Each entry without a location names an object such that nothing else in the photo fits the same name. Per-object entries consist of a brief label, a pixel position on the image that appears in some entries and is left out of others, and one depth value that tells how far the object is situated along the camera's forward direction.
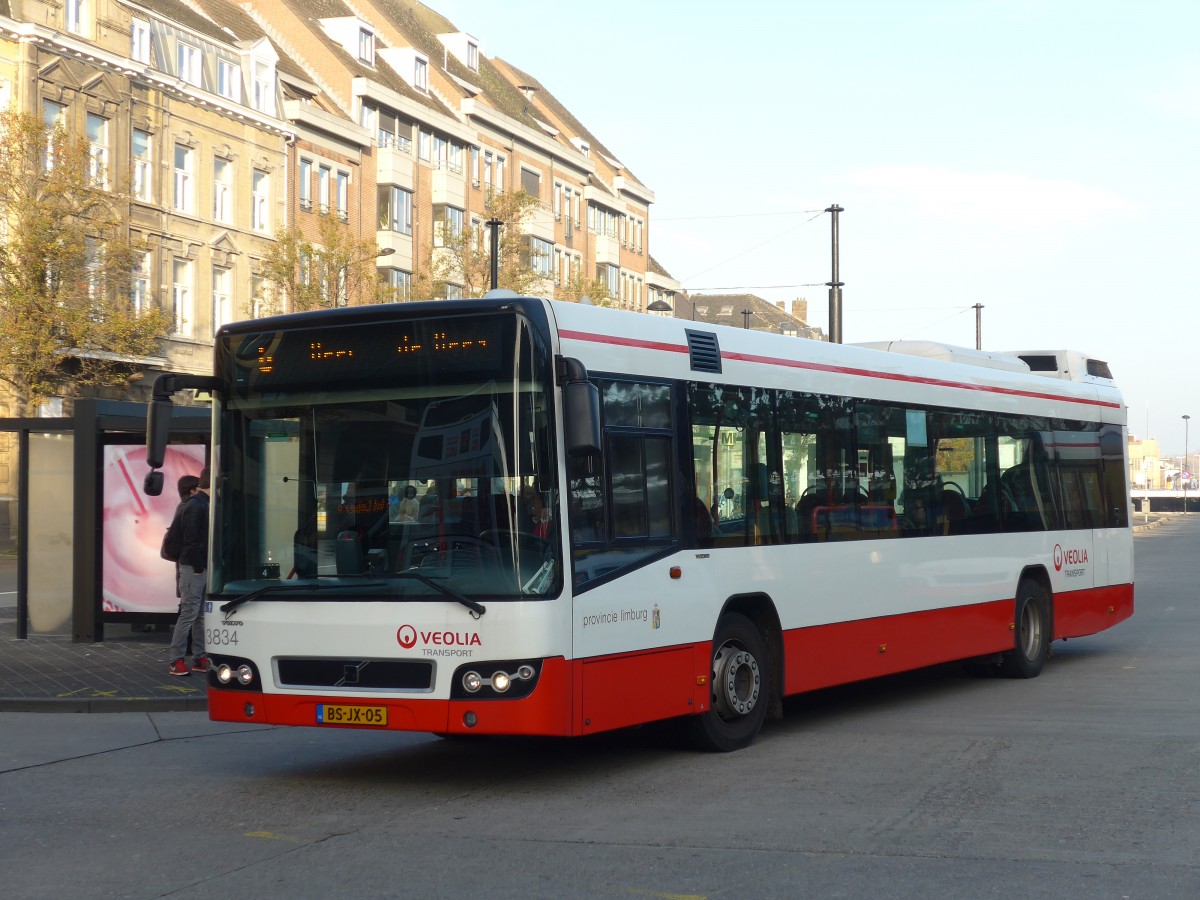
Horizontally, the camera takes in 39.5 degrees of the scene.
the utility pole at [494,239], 36.08
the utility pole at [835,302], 35.88
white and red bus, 8.93
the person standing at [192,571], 14.66
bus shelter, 17.52
